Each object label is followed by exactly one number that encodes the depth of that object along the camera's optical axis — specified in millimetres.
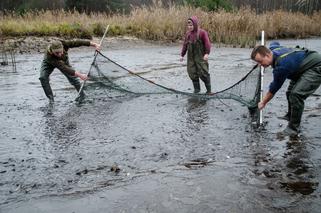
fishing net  9000
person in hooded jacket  9070
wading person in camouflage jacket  8742
